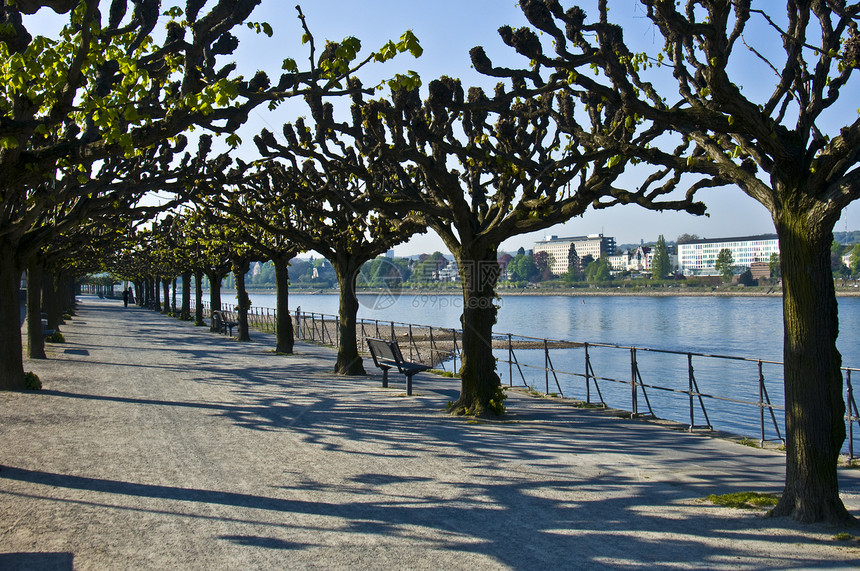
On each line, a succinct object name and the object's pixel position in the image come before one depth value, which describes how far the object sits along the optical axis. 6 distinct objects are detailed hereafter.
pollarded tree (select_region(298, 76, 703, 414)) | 9.76
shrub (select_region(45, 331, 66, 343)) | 23.38
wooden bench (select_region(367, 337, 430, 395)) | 13.59
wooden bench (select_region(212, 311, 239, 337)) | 31.96
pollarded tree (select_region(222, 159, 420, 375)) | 15.07
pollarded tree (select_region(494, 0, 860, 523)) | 5.87
